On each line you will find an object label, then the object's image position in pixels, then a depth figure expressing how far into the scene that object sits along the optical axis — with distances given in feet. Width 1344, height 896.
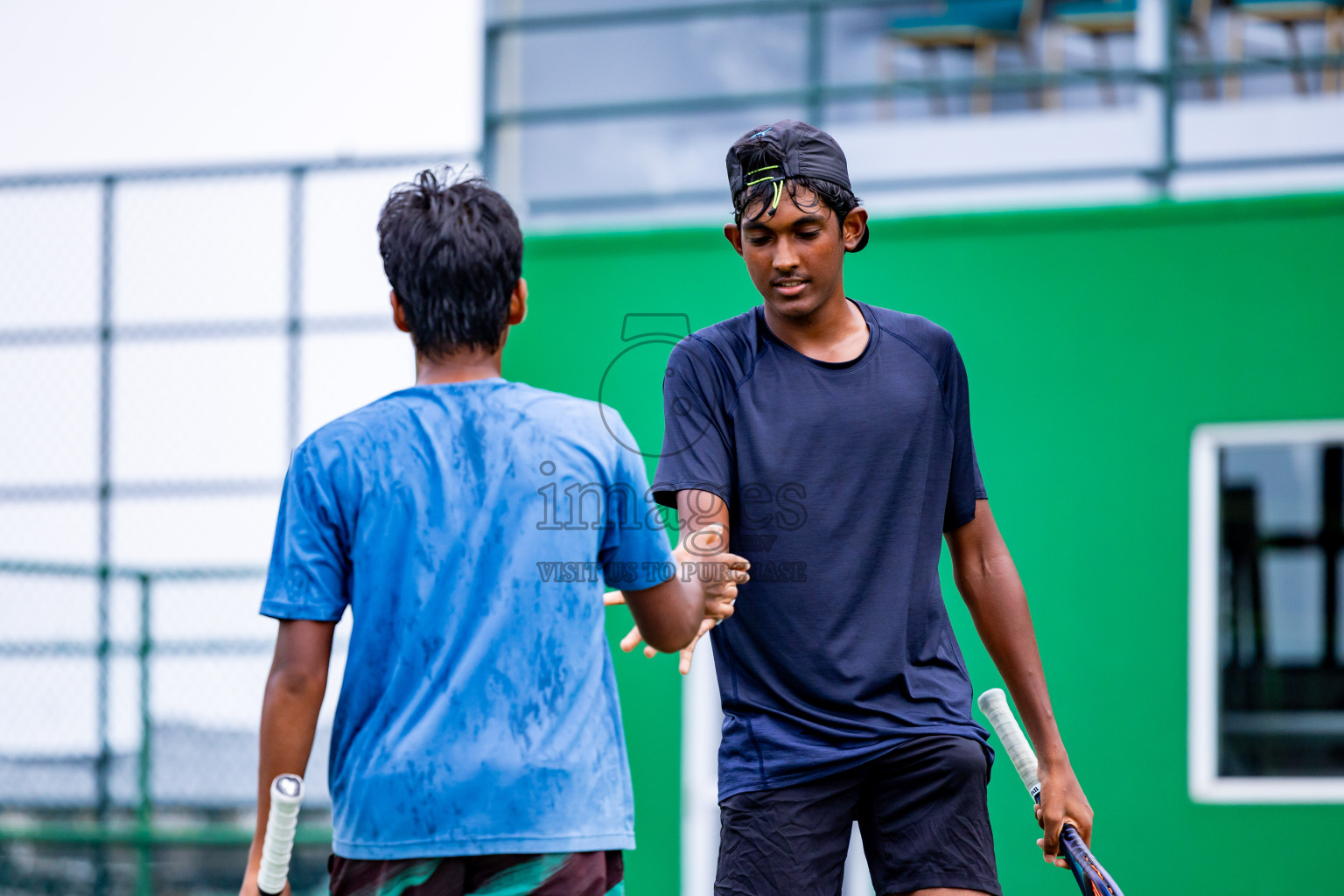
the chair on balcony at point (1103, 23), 56.29
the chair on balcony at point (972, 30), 58.13
